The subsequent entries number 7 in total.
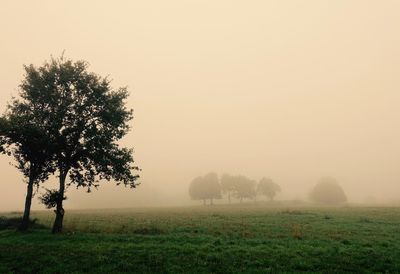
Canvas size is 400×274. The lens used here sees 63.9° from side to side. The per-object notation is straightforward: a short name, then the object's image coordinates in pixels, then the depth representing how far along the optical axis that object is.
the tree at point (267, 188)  147.12
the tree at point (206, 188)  137.12
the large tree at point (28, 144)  29.61
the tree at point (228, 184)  141.62
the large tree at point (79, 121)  31.70
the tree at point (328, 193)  132.00
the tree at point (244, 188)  141.75
